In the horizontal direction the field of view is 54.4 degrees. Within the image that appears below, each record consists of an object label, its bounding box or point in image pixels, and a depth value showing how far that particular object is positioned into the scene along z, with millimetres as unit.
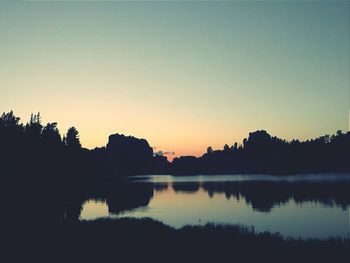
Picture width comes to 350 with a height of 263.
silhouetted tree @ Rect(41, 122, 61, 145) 145738
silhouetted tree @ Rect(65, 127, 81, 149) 180062
